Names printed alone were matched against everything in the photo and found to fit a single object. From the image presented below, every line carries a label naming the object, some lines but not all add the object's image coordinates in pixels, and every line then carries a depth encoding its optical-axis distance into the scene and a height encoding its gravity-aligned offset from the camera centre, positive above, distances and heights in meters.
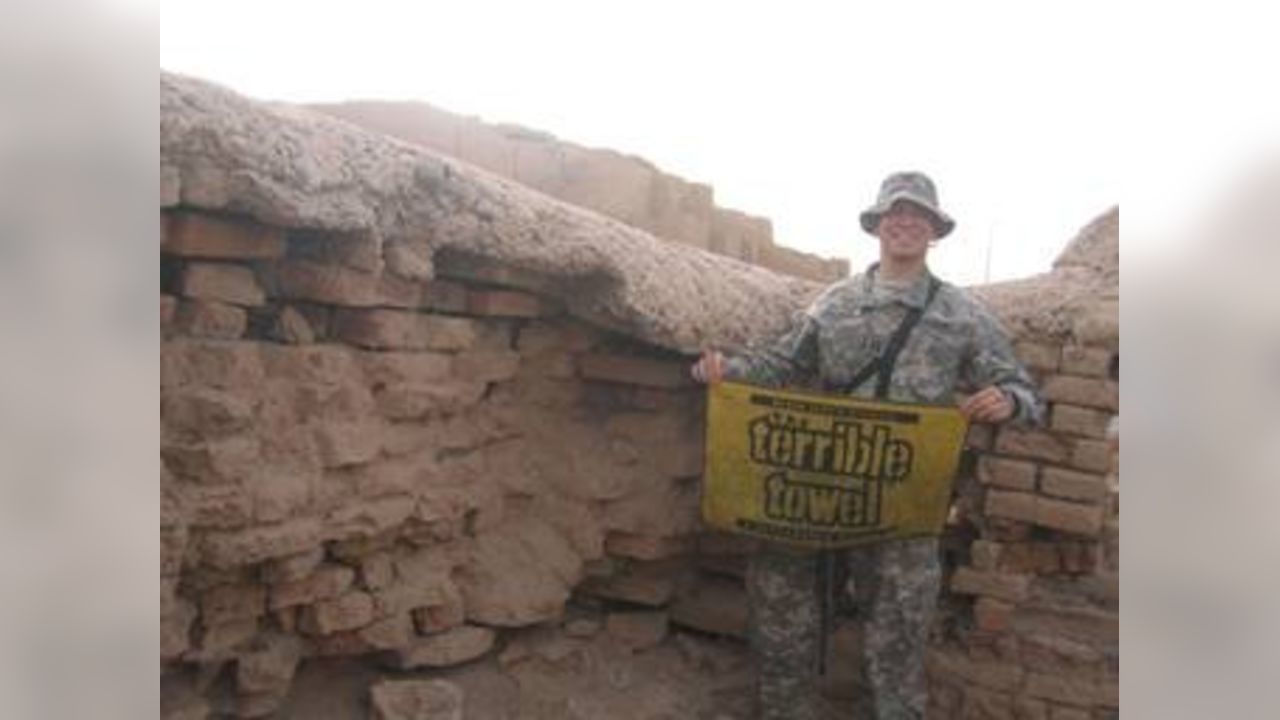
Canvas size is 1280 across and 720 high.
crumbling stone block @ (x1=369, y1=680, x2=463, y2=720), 2.79 -0.98
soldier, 3.12 -0.09
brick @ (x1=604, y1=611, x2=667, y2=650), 3.62 -1.00
